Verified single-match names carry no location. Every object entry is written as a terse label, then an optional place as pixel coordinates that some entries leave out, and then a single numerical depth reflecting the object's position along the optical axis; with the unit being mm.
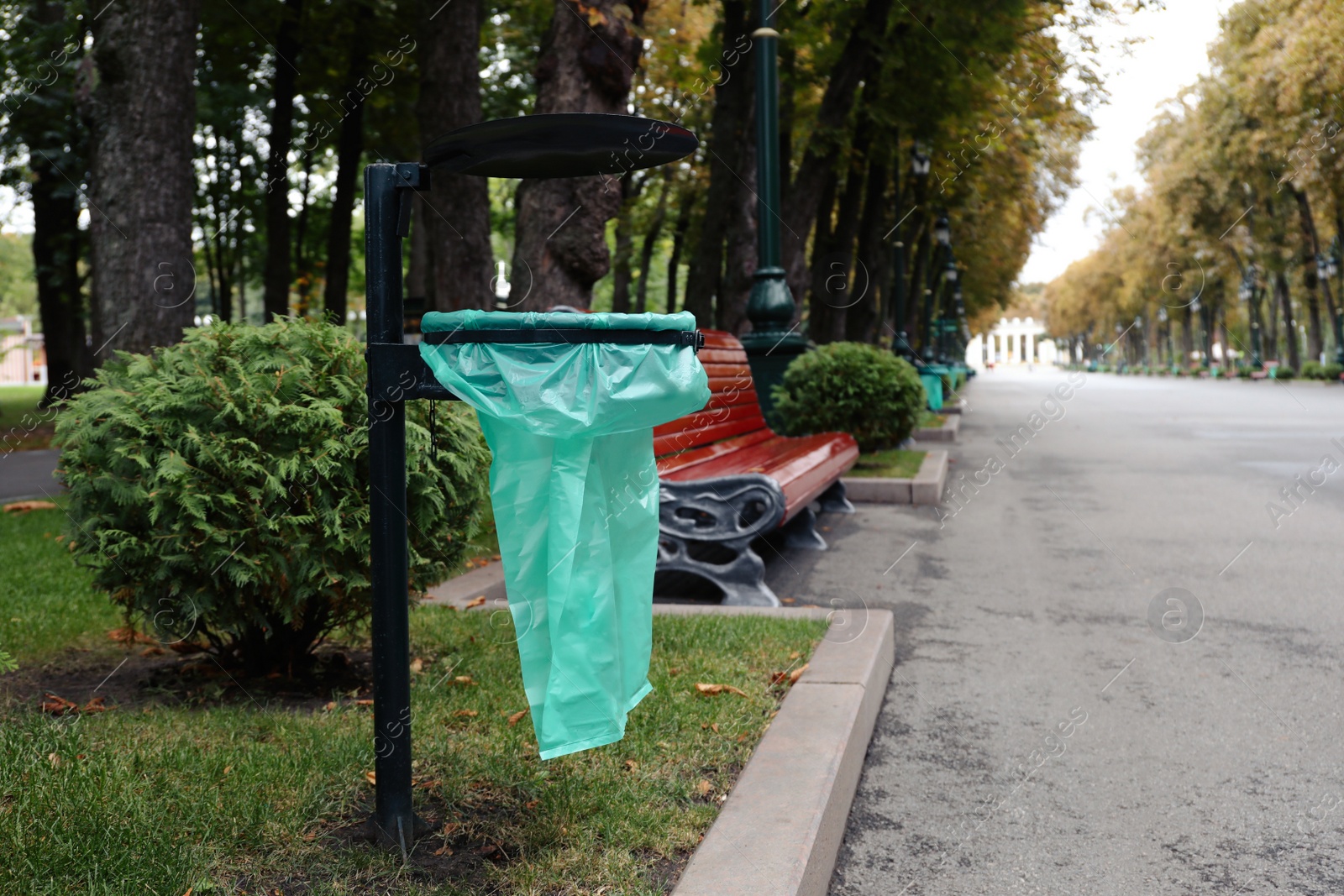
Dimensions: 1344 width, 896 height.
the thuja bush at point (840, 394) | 11867
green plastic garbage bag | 2445
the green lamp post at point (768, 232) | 10531
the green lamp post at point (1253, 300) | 49331
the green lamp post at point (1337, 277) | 42588
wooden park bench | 5719
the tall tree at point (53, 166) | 17266
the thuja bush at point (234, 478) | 3537
